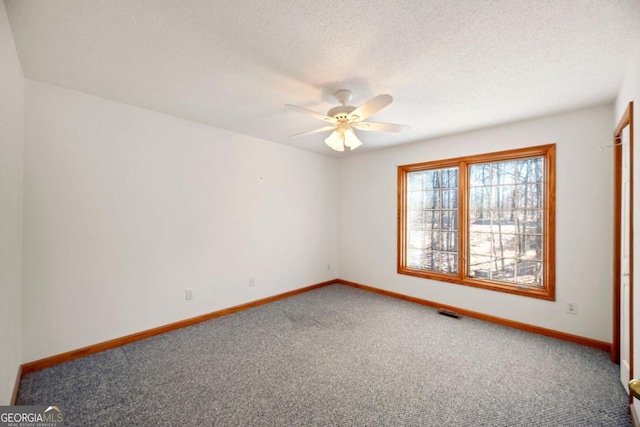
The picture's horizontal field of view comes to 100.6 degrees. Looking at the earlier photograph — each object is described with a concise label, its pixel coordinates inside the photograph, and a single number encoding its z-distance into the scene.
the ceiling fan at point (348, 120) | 2.04
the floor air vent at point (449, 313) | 3.39
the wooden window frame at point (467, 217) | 2.89
